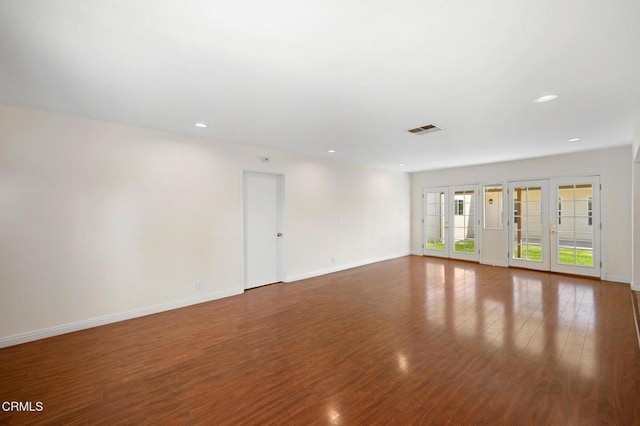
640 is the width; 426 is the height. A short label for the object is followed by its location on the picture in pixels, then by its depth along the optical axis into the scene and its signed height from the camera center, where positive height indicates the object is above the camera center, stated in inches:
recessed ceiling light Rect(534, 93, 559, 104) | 108.8 +46.3
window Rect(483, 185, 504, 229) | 269.6 +4.5
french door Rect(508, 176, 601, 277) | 219.5 -12.9
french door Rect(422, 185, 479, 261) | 288.2 -12.4
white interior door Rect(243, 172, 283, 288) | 200.8 -13.1
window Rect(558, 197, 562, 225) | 233.5 -0.2
